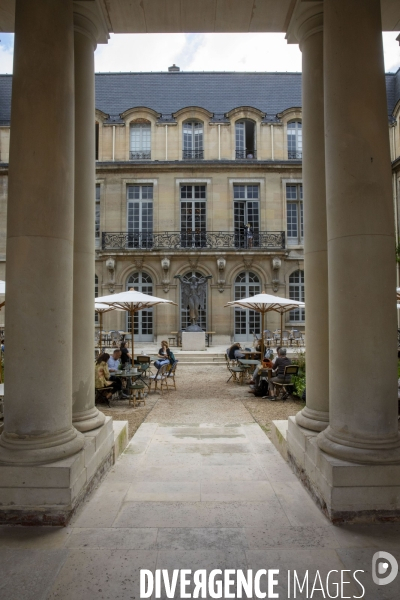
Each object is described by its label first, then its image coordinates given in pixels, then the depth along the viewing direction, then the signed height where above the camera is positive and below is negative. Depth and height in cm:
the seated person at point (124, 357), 1195 -96
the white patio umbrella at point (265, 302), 1138 +56
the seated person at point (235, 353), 1347 -97
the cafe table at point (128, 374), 941 -115
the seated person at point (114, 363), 996 -97
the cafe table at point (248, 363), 1182 -114
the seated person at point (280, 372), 953 -114
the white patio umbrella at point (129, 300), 1141 +64
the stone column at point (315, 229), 402 +92
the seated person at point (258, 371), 1030 -120
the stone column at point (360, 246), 312 +58
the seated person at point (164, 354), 1164 -90
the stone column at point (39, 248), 313 +58
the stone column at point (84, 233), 398 +89
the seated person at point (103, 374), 868 -107
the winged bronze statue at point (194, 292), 2146 +158
